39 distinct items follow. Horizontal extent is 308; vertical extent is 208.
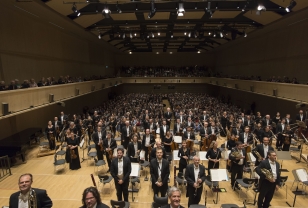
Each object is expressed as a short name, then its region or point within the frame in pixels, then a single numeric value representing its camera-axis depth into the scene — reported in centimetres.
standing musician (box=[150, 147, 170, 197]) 550
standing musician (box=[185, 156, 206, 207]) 536
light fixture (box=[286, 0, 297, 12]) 962
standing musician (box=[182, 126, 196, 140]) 925
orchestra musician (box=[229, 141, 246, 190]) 684
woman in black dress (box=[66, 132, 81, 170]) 870
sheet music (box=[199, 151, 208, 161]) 714
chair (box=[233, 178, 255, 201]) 607
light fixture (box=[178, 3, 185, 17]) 931
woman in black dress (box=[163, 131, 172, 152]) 883
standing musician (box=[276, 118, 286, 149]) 1042
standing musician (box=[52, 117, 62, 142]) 1210
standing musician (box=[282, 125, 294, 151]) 966
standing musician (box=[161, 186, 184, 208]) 302
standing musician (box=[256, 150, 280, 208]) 539
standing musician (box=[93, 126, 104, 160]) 912
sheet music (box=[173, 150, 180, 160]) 712
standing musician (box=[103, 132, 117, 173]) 830
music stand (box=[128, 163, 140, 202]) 598
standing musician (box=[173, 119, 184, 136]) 1060
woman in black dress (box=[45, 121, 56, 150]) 1109
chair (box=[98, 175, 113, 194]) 655
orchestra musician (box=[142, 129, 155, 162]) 884
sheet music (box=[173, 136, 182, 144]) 885
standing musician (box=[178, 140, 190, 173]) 706
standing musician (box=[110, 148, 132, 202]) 553
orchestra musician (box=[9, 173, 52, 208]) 328
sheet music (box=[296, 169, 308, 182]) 613
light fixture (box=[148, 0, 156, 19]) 988
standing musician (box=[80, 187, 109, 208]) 288
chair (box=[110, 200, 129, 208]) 462
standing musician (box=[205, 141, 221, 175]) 701
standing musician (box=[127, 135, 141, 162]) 789
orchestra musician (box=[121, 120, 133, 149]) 1043
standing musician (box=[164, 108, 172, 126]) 1376
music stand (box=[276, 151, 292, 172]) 714
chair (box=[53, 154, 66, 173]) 837
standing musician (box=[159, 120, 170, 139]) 982
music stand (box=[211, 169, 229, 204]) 562
